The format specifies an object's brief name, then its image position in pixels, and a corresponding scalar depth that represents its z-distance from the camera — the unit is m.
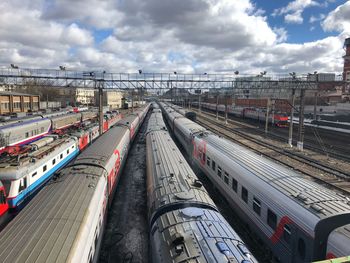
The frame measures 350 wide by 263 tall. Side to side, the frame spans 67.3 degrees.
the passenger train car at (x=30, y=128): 24.08
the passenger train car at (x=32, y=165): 12.84
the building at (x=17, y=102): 54.50
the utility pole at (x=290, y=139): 32.00
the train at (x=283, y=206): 7.33
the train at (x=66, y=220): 5.94
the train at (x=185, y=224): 6.14
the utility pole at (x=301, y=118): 29.30
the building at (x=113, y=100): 101.69
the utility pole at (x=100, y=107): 29.16
